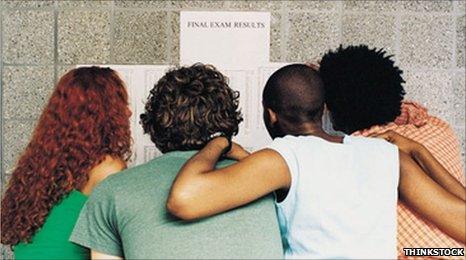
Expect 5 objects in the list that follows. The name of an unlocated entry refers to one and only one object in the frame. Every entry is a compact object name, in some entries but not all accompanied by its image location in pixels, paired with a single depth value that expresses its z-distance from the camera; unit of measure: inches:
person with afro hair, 68.9
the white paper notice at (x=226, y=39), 87.1
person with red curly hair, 66.6
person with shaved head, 55.1
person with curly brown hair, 55.3
